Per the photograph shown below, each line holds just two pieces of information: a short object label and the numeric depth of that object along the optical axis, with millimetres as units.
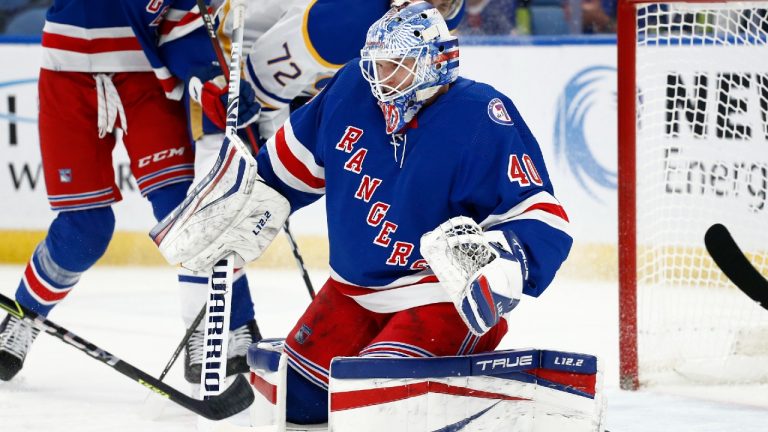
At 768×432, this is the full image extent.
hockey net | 14219
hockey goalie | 12823
